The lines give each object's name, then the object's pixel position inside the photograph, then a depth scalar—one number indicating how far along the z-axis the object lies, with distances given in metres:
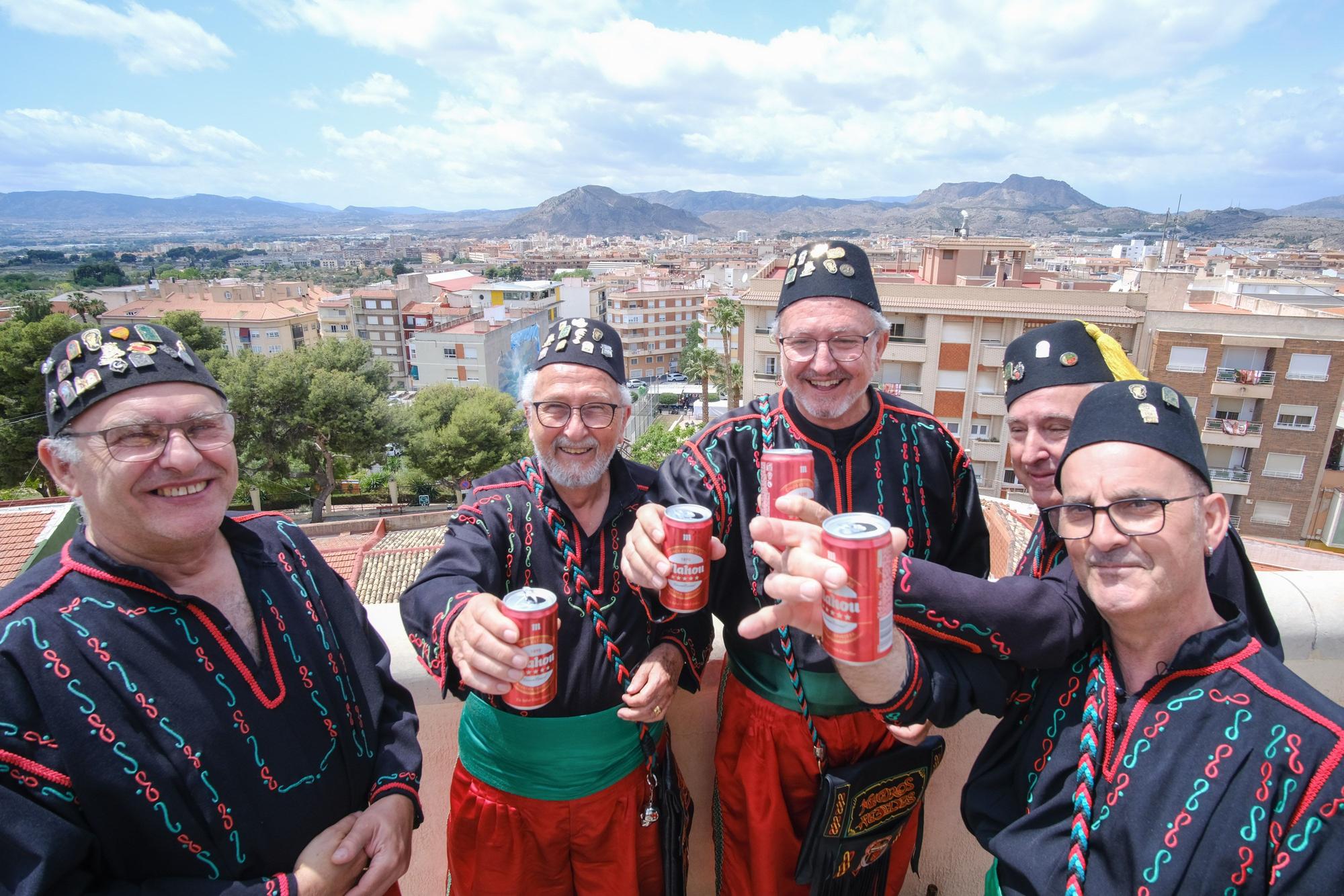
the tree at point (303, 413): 25.12
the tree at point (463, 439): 27.48
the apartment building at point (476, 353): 47.25
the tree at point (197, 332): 31.39
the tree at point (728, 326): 39.47
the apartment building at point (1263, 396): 24.16
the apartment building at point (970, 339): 26.19
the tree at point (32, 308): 28.25
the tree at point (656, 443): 31.53
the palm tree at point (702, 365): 40.34
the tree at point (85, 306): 36.78
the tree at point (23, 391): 21.36
